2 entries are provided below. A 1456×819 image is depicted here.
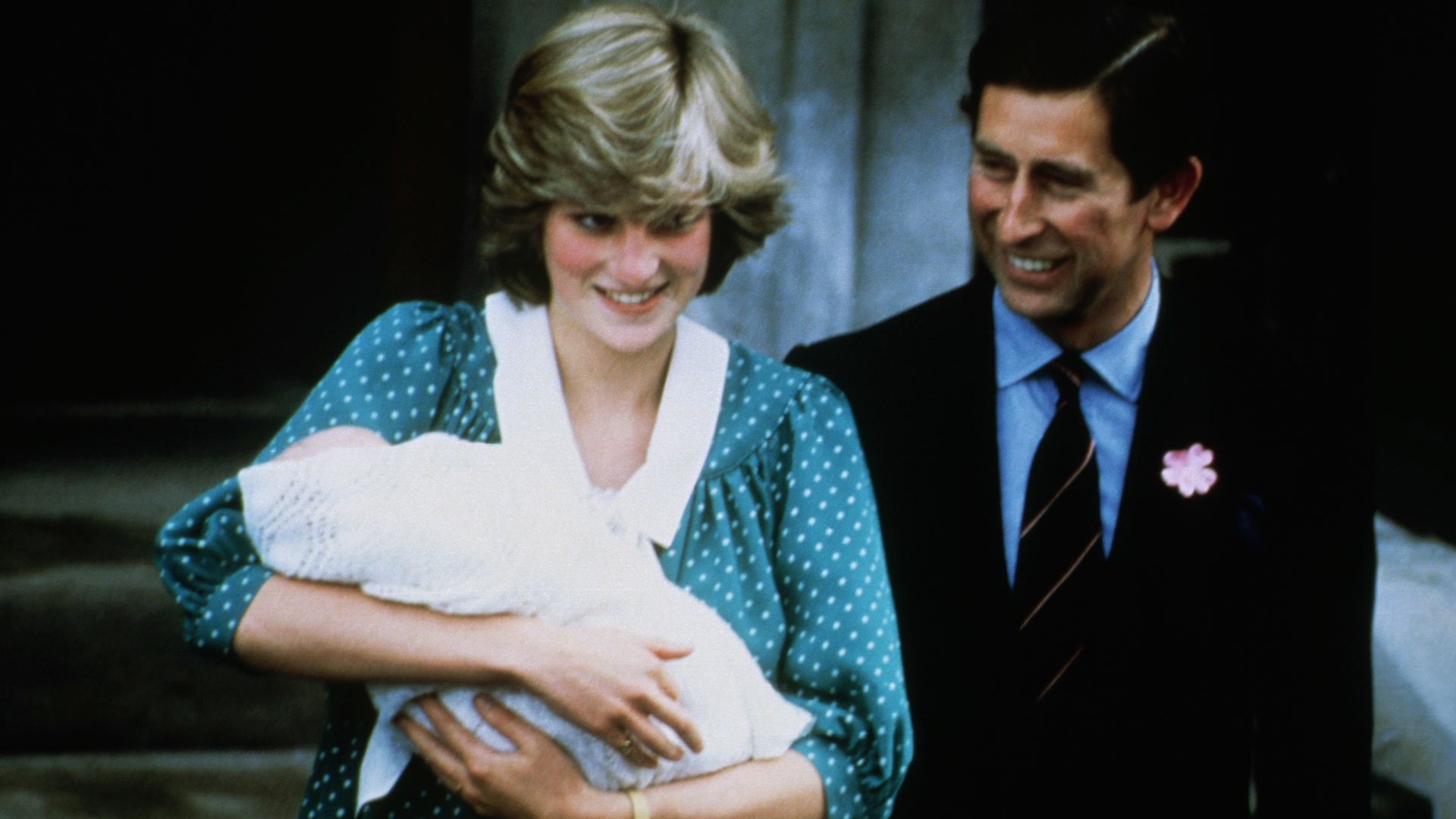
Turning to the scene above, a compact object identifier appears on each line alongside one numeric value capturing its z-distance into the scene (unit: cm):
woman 1237
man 1272
